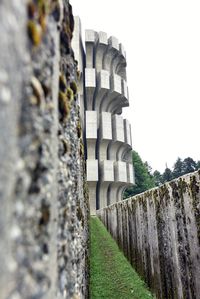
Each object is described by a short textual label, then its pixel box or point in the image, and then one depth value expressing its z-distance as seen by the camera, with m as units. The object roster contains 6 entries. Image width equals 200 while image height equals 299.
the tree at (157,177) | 63.27
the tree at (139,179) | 41.94
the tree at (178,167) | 54.72
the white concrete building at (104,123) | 29.57
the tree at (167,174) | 53.28
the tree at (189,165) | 53.06
